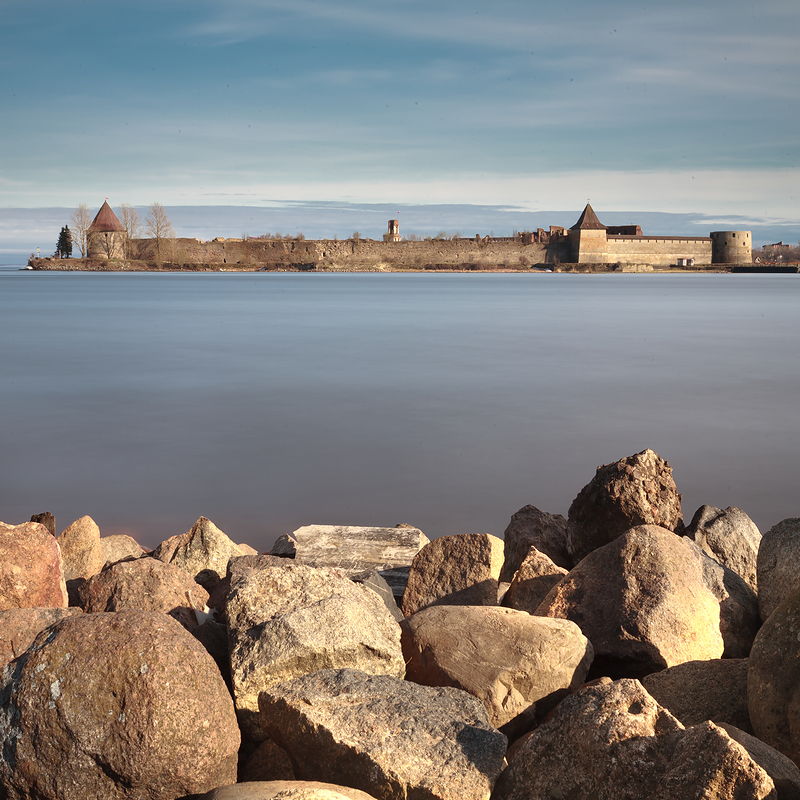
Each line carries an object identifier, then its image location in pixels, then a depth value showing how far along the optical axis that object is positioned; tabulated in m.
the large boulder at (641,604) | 3.31
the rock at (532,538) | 4.80
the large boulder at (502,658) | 3.03
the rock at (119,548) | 4.93
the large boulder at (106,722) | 2.40
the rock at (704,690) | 2.85
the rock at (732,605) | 3.74
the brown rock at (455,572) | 4.09
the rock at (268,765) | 2.71
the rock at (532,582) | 3.91
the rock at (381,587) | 3.94
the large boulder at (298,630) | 2.86
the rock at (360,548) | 4.57
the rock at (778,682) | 2.57
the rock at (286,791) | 2.16
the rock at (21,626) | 2.92
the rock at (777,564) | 3.73
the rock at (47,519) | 5.33
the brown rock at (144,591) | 3.41
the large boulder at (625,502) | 4.44
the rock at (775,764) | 2.17
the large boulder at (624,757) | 2.05
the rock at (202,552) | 4.46
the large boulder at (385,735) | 2.39
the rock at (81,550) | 4.54
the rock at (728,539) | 4.61
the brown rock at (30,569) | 3.43
